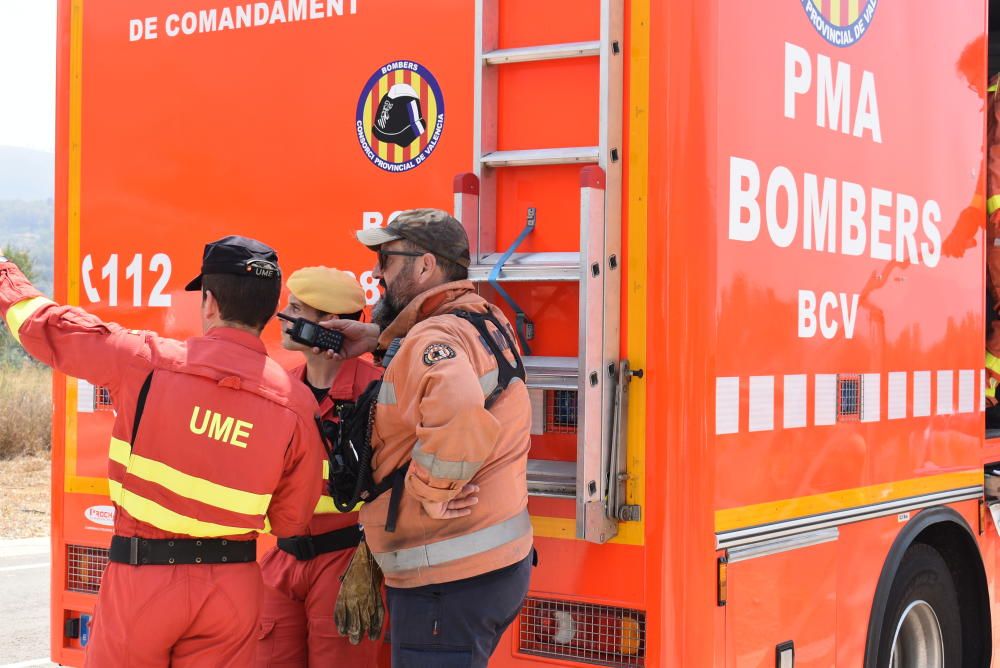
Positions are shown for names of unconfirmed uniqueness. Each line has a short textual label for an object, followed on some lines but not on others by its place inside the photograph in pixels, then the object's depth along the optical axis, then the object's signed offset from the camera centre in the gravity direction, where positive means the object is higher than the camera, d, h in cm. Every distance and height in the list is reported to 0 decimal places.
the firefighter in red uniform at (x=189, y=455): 290 -27
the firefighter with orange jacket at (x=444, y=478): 296 -33
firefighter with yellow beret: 354 -65
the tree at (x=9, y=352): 2070 -15
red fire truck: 328 +31
